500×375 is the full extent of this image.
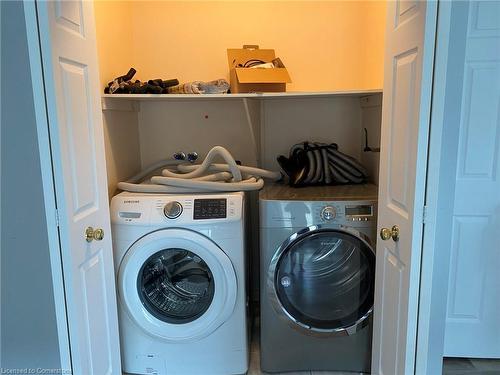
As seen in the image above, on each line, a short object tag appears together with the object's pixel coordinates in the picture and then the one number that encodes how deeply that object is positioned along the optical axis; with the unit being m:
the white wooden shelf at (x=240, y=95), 2.06
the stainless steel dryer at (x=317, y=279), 1.89
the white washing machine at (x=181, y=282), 1.88
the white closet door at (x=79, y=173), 1.22
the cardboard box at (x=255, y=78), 2.15
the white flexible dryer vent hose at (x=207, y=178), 2.02
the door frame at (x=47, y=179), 1.16
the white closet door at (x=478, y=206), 1.74
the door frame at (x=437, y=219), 1.15
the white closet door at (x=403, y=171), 1.19
